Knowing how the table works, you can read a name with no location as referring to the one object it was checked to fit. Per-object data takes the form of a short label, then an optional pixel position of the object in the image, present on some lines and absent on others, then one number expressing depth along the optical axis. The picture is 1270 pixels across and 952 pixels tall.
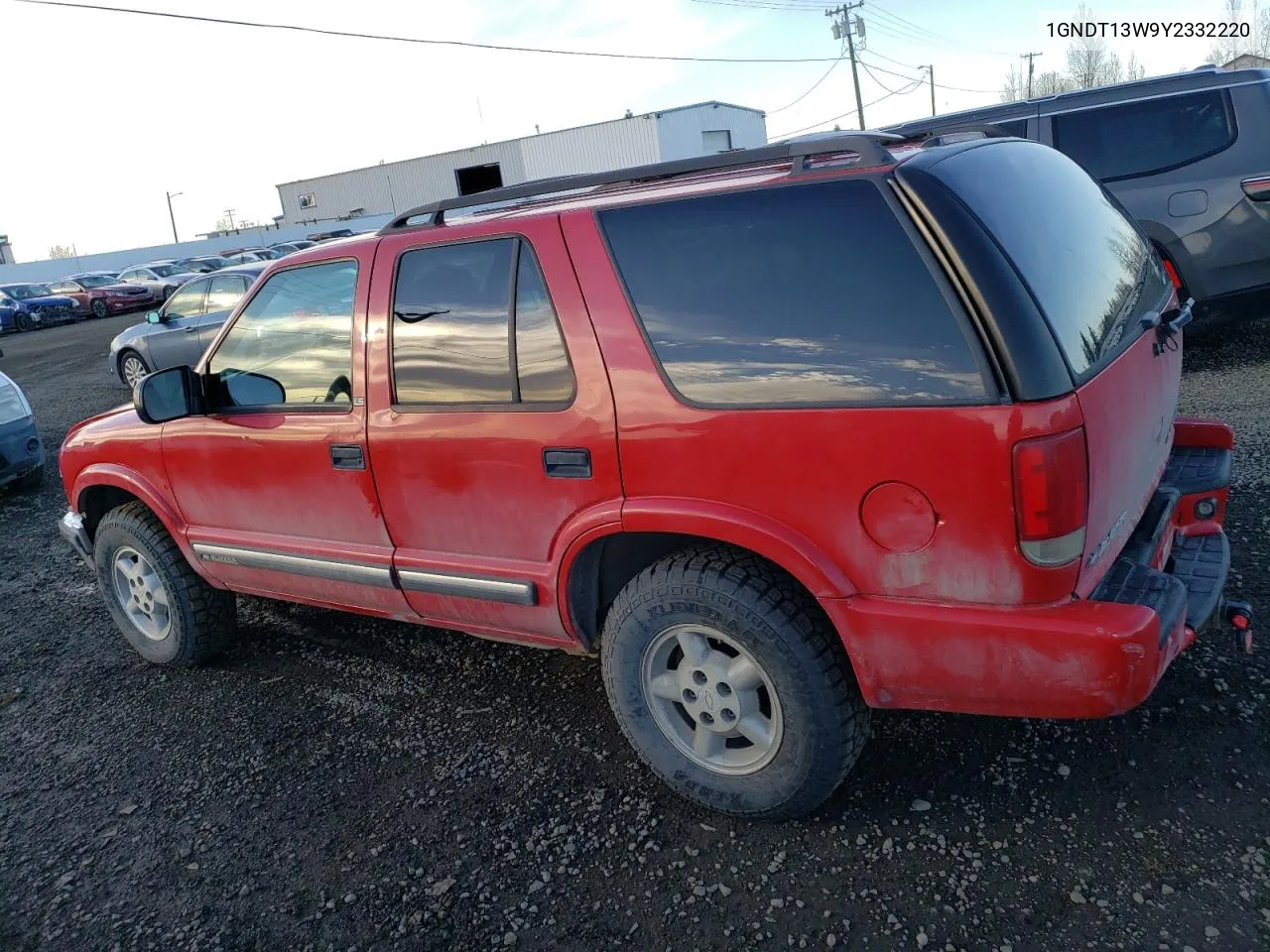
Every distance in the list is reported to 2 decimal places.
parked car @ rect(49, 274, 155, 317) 29.83
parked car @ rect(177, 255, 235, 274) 31.30
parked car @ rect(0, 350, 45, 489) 7.62
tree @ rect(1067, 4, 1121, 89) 54.72
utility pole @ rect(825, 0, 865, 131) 47.59
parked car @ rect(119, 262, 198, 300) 31.39
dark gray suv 6.36
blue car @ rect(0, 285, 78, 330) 27.73
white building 40.94
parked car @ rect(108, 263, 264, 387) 11.77
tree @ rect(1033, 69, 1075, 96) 59.09
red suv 2.23
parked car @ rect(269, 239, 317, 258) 29.20
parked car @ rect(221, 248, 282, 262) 27.35
